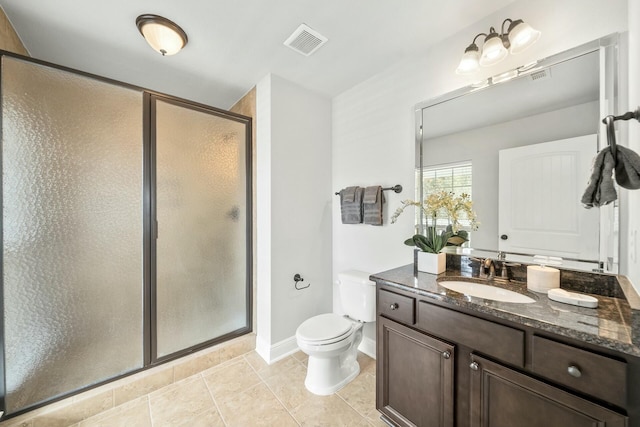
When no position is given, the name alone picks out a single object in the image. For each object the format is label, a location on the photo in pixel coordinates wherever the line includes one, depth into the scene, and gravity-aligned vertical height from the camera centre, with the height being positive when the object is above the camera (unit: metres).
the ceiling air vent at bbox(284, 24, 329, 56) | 1.59 +1.18
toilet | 1.70 -0.88
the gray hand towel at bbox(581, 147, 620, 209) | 0.88 +0.11
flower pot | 1.50 -0.31
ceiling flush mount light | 1.46 +1.12
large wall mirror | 1.15 +0.33
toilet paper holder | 2.23 -0.62
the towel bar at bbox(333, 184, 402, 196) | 1.94 +0.19
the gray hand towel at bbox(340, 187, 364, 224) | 2.14 +0.06
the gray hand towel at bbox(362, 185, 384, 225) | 2.01 +0.06
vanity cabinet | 0.78 -0.64
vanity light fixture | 1.27 +0.92
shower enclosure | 1.42 -0.12
